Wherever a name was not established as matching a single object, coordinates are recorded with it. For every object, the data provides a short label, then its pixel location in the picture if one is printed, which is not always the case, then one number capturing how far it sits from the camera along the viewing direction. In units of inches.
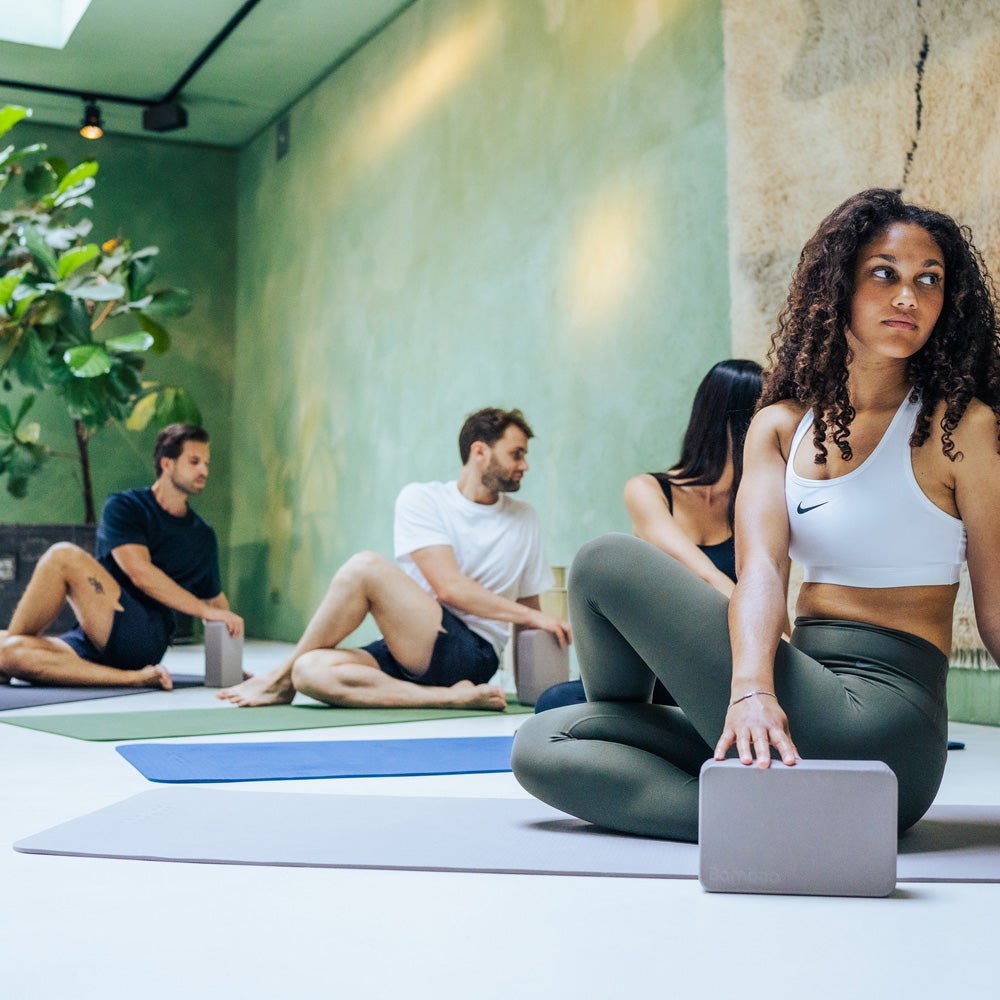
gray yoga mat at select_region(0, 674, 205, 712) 141.3
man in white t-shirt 133.1
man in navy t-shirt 156.9
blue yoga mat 90.0
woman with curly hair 57.2
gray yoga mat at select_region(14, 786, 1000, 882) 60.2
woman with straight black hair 99.0
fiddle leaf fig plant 243.9
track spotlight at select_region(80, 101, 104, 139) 284.5
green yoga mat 116.5
